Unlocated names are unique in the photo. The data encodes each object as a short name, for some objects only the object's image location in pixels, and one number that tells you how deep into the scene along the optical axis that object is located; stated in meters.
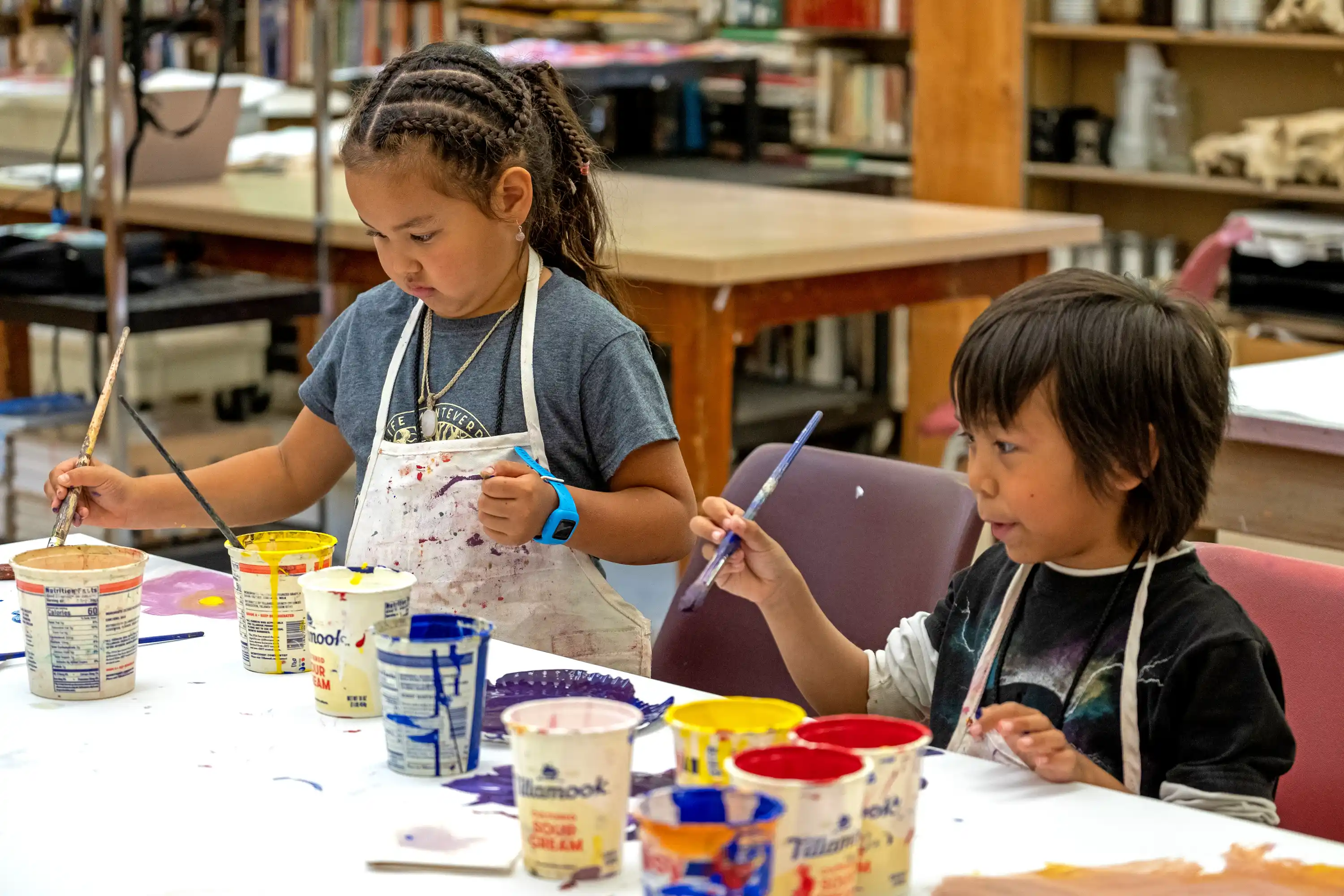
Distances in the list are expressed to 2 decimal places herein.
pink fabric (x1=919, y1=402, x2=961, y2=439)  6.32
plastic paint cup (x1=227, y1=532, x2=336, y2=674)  3.08
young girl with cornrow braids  3.37
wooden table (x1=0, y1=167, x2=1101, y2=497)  5.27
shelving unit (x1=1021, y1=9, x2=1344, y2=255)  8.38
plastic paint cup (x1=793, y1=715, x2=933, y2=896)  2.61
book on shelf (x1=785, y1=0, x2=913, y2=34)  9.93
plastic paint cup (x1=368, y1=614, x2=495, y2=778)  2.79
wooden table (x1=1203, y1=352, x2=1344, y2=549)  4.06
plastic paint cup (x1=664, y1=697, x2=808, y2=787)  2.62
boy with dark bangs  2.93
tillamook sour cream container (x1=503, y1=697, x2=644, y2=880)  2.62
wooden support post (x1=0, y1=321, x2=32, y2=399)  7.65
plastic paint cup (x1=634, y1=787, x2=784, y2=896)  2.47
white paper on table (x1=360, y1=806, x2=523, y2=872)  2.67
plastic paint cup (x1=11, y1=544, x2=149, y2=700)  2.99
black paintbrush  3.12
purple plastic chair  3.44
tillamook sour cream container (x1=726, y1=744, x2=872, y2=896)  2.53
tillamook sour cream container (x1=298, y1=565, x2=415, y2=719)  2.93
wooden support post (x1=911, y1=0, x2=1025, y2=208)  8.81
